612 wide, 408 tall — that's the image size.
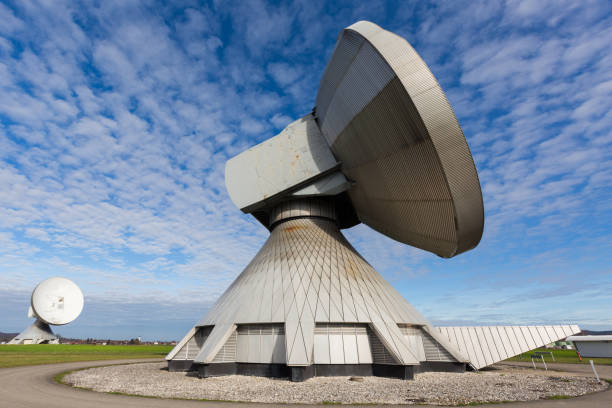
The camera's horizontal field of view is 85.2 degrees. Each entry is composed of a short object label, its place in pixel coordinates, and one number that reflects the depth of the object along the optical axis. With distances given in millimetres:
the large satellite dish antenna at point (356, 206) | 14609
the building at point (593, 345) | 32938
